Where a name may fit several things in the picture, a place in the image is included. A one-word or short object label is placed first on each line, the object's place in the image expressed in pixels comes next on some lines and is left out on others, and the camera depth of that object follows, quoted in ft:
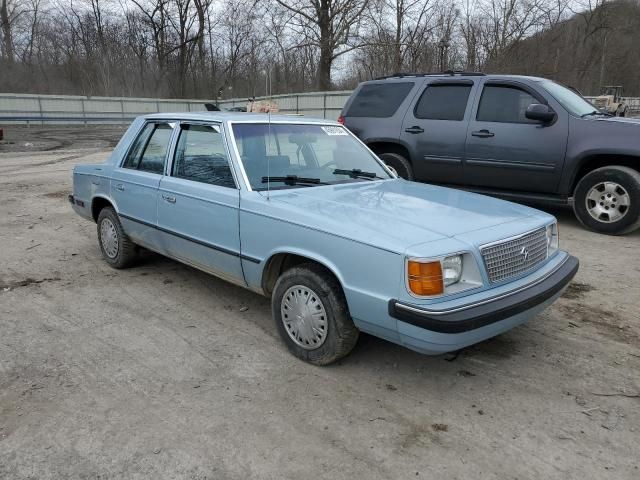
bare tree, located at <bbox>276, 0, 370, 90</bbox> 101.09
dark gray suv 20.85
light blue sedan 9.36
